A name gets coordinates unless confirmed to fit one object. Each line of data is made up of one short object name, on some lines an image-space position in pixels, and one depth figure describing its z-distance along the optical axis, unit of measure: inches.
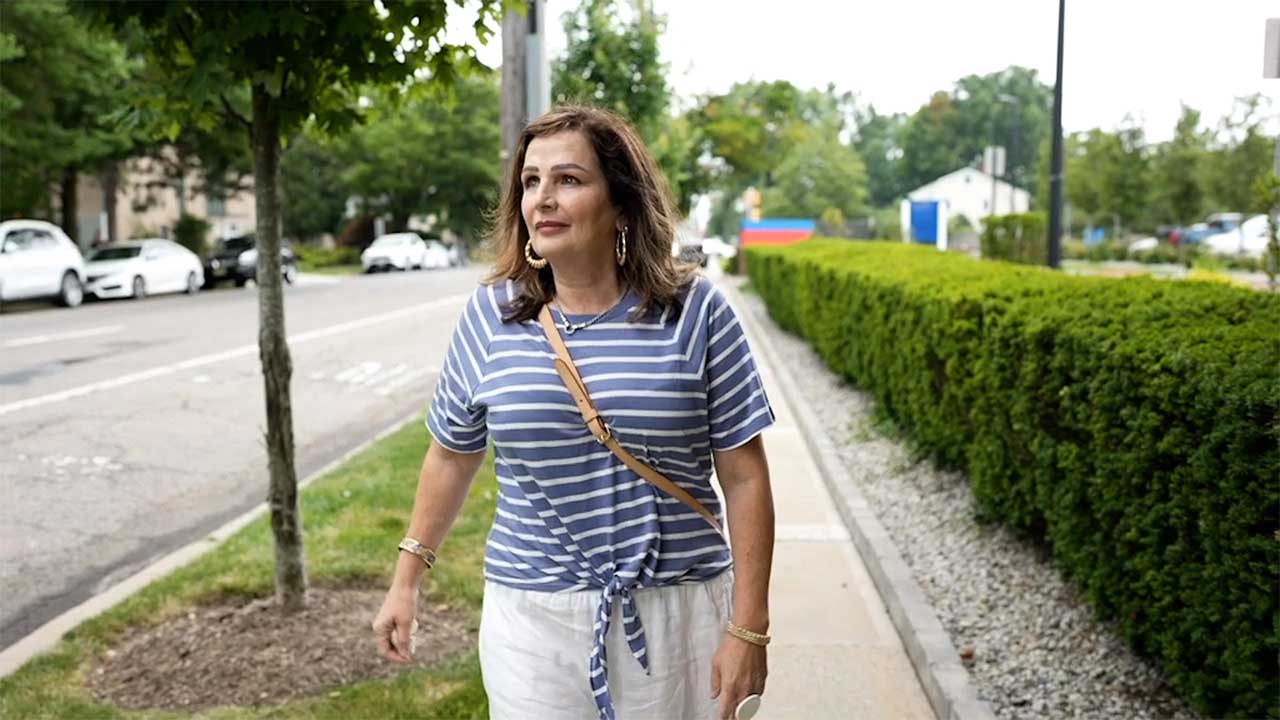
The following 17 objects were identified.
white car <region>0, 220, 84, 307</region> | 947.3
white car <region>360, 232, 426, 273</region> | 1886.1
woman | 98.0
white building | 3548.2
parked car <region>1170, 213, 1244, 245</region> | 2027.8
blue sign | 1284.4
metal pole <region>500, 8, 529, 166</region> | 388.5
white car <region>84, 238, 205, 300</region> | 1099.9
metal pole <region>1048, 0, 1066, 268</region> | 571.5
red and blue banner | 1503.4
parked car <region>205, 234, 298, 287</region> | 1368.1
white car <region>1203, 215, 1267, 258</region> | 1725.3
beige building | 1633.9
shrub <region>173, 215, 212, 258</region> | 1616.6
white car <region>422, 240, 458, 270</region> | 2054.6
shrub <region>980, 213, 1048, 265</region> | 884.0
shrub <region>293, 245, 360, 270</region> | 2098.9
